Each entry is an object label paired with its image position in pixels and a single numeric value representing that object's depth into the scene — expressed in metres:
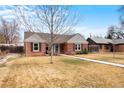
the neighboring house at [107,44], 18.46
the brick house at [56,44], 12.23
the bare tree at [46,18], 7.21
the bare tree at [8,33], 19.36
